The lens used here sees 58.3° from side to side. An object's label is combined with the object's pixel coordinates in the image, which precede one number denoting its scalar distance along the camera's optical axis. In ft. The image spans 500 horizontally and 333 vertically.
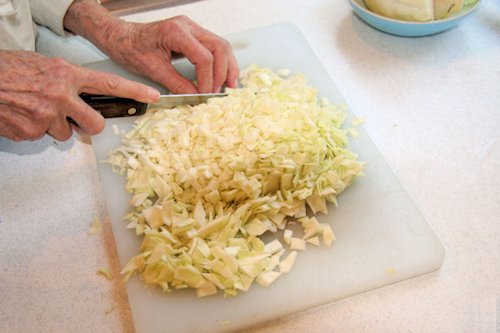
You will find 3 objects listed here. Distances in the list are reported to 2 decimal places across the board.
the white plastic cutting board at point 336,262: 3.08
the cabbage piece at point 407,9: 4.59
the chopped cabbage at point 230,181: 3.13
